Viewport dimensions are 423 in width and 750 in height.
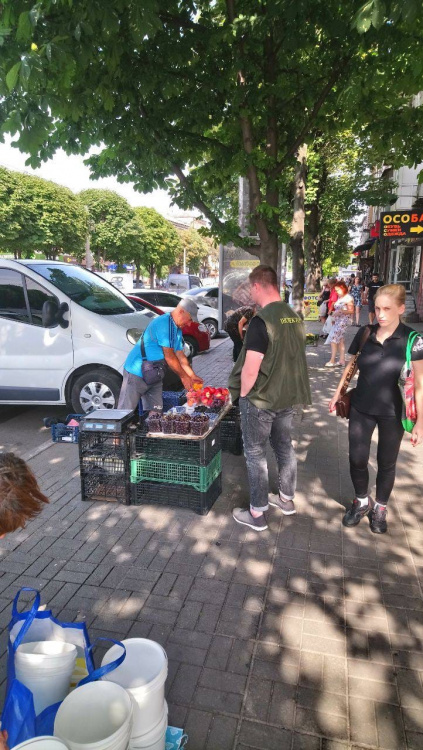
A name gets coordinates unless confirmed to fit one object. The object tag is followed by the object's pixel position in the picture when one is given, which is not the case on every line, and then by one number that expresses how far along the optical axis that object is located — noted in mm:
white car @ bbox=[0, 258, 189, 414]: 6719
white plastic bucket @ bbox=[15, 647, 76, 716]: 2047
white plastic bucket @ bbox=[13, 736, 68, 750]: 1651
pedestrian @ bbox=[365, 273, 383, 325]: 14458
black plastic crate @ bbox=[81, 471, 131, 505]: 4680
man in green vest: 3809
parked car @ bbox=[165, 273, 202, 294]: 28094
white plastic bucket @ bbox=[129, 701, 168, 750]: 2039
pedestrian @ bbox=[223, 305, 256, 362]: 6000
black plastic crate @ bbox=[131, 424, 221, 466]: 4227
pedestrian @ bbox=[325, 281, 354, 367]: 9906
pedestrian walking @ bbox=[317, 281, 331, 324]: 17230
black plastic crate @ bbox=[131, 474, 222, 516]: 4426
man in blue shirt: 5121
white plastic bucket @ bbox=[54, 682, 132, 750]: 1821
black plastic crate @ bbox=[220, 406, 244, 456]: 5836
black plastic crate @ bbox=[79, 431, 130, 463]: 4453
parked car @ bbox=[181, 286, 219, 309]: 16656
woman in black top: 3627
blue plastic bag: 1829
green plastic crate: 4307
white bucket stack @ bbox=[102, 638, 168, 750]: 2031
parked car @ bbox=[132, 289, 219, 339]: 14305
